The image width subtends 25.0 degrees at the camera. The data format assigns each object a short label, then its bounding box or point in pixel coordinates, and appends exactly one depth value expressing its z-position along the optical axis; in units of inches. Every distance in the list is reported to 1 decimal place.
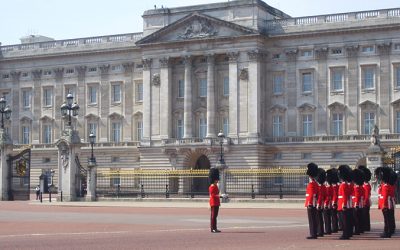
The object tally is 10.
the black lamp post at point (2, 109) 2347.4
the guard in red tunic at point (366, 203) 1055.6
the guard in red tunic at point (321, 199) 1013.8
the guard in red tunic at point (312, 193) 997.8
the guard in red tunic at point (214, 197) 1100.5
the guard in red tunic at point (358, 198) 1019.3
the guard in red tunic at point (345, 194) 991.0
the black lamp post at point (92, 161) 2288.4
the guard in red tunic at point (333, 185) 1045.2
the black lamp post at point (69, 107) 2172.7
